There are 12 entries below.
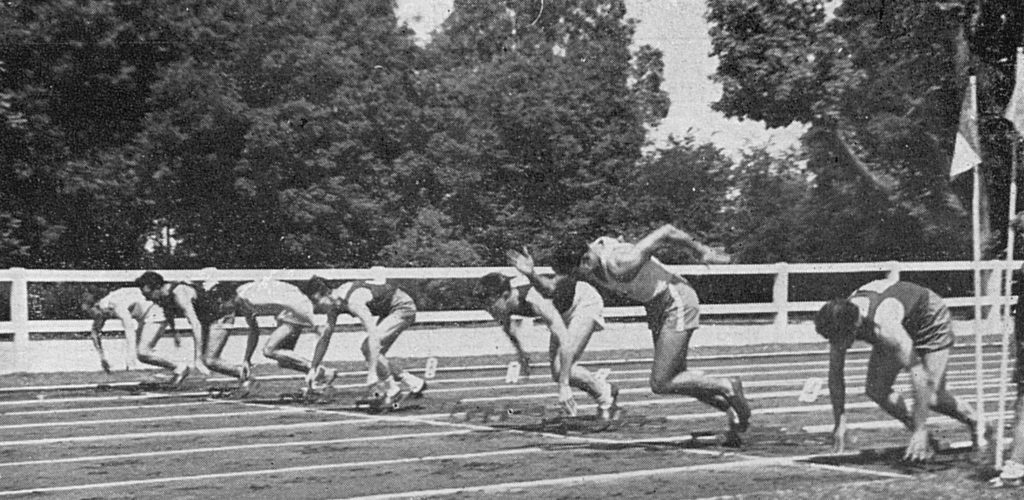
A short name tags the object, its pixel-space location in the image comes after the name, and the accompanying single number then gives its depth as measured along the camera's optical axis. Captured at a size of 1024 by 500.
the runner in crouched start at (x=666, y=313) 11.65
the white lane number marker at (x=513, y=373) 18.12
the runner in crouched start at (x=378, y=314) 15.96
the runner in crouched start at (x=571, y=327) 13.26
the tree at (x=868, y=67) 29.94
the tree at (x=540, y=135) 42.25
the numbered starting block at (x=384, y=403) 15.41
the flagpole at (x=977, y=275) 10.42
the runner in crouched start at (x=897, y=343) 10.28
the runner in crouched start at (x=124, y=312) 19.80
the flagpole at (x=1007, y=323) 9.55
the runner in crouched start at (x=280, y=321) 17.53
